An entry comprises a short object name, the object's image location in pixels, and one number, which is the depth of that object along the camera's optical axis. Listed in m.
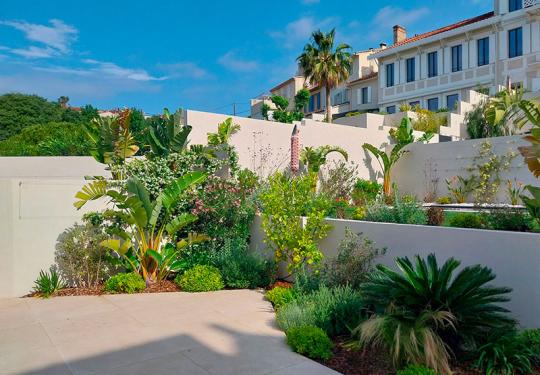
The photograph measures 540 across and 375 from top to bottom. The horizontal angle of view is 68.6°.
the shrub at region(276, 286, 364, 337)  5.26
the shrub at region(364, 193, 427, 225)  7.15
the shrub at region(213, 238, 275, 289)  8.03
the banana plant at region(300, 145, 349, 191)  14.86
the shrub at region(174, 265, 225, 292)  7.82
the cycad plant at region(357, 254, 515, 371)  4.25
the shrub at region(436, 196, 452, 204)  15.06
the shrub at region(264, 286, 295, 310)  6.52
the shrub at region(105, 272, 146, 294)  7.68
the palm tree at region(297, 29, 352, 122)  27.50
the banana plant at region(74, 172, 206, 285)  7.79
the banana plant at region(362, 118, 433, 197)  17.39
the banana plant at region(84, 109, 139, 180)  8.97
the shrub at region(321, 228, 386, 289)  6.42
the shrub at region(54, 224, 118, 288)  7.89
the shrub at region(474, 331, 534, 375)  3.92
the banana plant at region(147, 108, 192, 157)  9.86
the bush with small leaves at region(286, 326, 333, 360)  4.62
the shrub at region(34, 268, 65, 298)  7.56
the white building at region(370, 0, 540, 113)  23.94
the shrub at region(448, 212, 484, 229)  6.37
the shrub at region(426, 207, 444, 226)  7.18
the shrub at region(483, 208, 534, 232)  5.77
